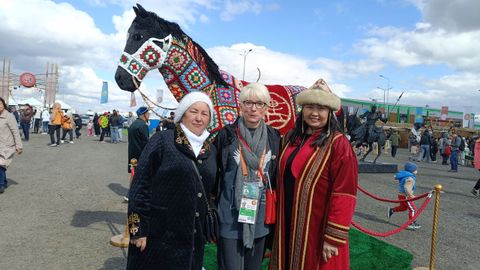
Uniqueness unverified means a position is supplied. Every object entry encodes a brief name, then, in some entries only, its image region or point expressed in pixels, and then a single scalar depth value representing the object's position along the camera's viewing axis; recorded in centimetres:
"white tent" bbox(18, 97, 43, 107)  3401
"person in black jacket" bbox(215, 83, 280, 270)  232
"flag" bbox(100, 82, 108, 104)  3363
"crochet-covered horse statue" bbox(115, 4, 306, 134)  404
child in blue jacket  608
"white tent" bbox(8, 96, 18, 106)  3419
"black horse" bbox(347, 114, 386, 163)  1298
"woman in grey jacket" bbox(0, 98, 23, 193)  652
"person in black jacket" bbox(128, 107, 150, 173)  637
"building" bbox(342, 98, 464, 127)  4440
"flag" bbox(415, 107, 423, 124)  4439
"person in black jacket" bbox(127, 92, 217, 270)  212
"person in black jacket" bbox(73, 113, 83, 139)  2131
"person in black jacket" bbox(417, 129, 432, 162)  1878
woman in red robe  213
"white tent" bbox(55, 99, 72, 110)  2867
